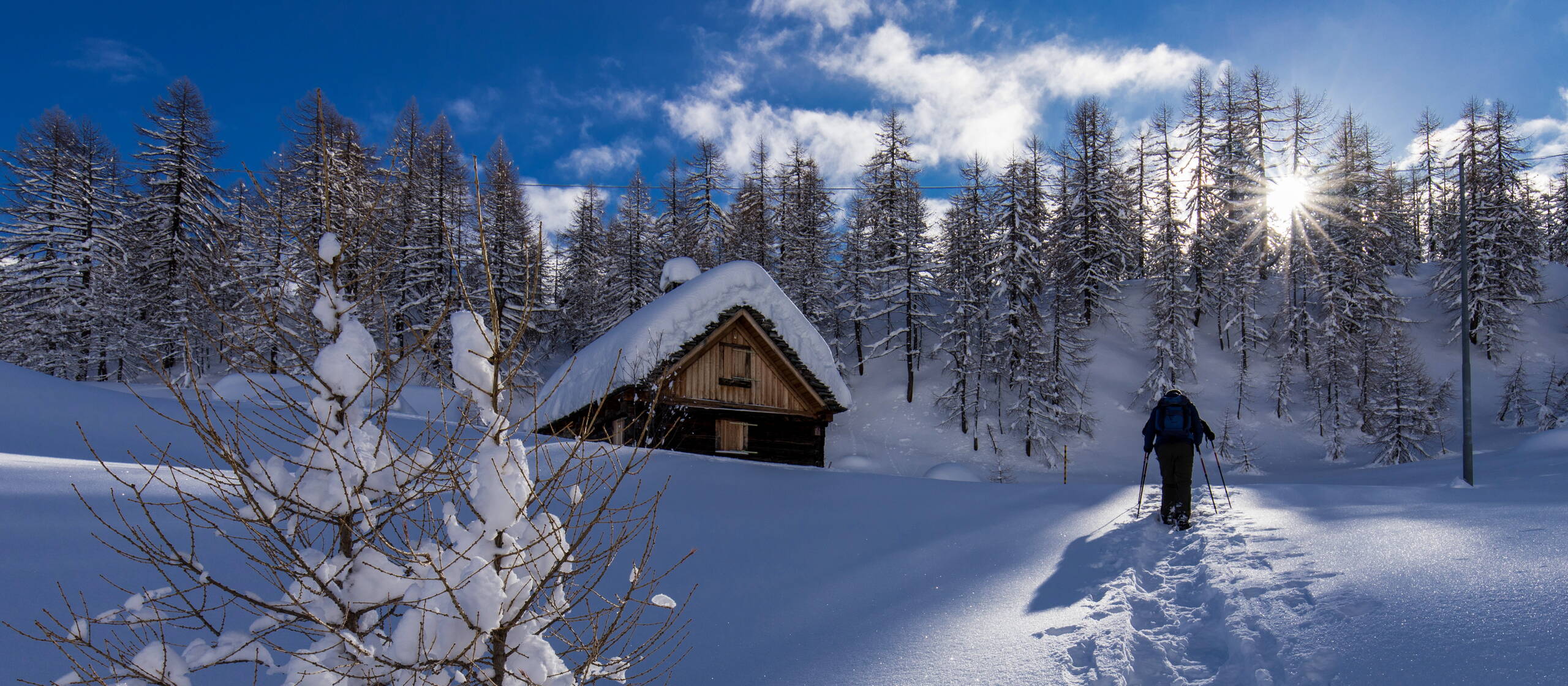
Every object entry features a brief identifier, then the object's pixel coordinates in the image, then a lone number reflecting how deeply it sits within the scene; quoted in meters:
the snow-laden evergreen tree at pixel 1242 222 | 32.00
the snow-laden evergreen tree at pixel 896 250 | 32.69
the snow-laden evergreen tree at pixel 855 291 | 33.69
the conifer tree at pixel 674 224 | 35.43
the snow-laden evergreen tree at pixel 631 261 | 34.94
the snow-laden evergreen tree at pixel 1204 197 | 33.88
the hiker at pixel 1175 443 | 8.33
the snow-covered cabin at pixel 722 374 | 14.48
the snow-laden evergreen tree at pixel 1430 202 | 37.66
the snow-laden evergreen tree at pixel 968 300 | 29.59
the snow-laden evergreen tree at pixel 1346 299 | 28.17
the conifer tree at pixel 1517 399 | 25.69
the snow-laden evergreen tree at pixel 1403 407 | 24.20
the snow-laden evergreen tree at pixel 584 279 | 36.53
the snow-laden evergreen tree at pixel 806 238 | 34.12
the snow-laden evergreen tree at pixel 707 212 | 36.34
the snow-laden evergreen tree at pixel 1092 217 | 33.38
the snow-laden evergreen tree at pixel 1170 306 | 29.09
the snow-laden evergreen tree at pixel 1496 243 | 30.36
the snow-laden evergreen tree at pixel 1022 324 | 28.28
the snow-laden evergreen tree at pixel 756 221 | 36.47
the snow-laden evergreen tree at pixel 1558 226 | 38.03
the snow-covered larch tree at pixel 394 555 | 2.49
